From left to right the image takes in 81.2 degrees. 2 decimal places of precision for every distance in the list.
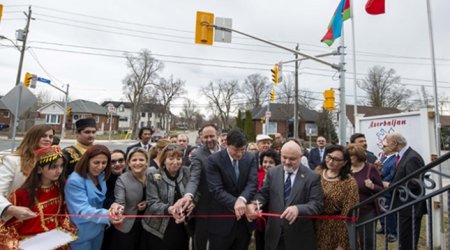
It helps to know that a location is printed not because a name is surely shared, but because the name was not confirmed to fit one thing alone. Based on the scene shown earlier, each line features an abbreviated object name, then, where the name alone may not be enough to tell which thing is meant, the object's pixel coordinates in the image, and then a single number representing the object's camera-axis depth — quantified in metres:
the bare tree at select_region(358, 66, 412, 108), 39.38
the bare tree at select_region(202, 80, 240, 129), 61.07
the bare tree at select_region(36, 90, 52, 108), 60.18
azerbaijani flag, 10.13
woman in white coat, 2.23
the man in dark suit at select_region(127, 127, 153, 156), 5.95
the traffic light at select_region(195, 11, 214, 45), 8.70
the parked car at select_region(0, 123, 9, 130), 45.97
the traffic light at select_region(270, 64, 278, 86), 13.76
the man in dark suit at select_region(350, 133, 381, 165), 5.50
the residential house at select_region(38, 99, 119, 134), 55.03
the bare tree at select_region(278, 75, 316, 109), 36.71
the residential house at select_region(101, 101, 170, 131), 77.56
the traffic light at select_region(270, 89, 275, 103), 18.46
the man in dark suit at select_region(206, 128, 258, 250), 3.04
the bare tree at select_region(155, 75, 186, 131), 55.53
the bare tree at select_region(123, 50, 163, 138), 46.50
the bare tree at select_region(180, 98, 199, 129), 84.76
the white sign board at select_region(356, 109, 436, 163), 4.83
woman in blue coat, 2.65
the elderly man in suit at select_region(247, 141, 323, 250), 2.76
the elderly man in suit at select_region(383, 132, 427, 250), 3.87
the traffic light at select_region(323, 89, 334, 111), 10.66
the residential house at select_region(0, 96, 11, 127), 52.66
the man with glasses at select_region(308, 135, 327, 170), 7.21
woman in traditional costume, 2.32
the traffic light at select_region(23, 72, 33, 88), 19.08
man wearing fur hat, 3.41
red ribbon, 2.63
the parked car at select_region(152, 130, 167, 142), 36.41
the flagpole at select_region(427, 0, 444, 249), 4.50
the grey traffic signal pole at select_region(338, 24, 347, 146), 9.64
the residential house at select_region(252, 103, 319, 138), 48.28
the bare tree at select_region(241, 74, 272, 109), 59.09
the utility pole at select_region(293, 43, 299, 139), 21.27
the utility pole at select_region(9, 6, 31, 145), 17.72
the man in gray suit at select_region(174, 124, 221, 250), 3.12
